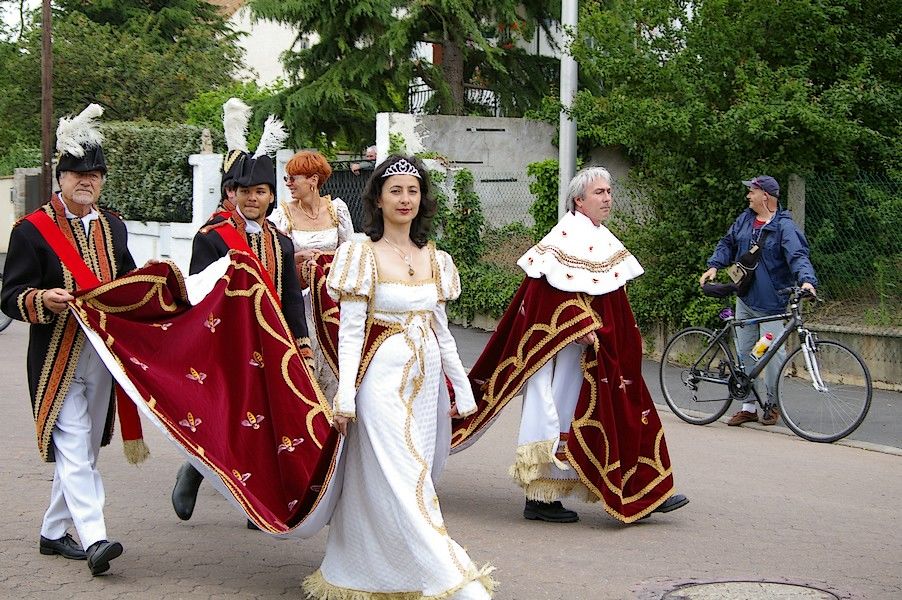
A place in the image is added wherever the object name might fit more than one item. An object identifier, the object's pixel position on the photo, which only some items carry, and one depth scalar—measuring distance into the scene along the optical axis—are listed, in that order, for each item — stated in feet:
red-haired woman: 28.07
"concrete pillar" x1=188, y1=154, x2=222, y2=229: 72.84
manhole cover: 18.75
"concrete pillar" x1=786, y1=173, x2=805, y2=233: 42.32
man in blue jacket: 33.78
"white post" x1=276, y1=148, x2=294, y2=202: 67.62
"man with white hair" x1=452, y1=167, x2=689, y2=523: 23.47
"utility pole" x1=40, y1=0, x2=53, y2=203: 87.92
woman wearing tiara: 16.90
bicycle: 32.32
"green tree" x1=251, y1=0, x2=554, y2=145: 64.03
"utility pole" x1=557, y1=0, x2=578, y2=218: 47.93
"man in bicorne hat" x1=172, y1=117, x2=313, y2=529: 22.45
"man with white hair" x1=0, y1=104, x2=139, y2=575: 19.60
